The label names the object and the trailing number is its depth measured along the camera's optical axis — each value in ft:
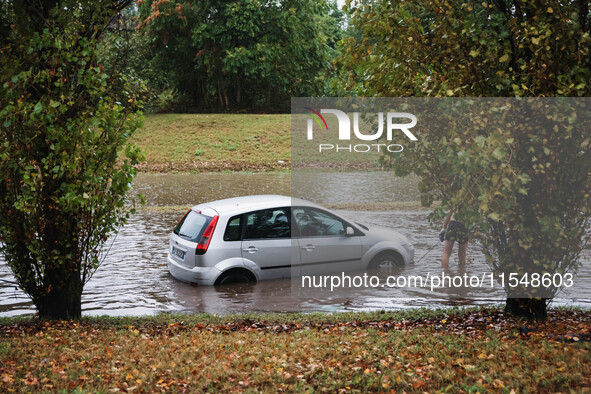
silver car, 67.97
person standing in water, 51.83
